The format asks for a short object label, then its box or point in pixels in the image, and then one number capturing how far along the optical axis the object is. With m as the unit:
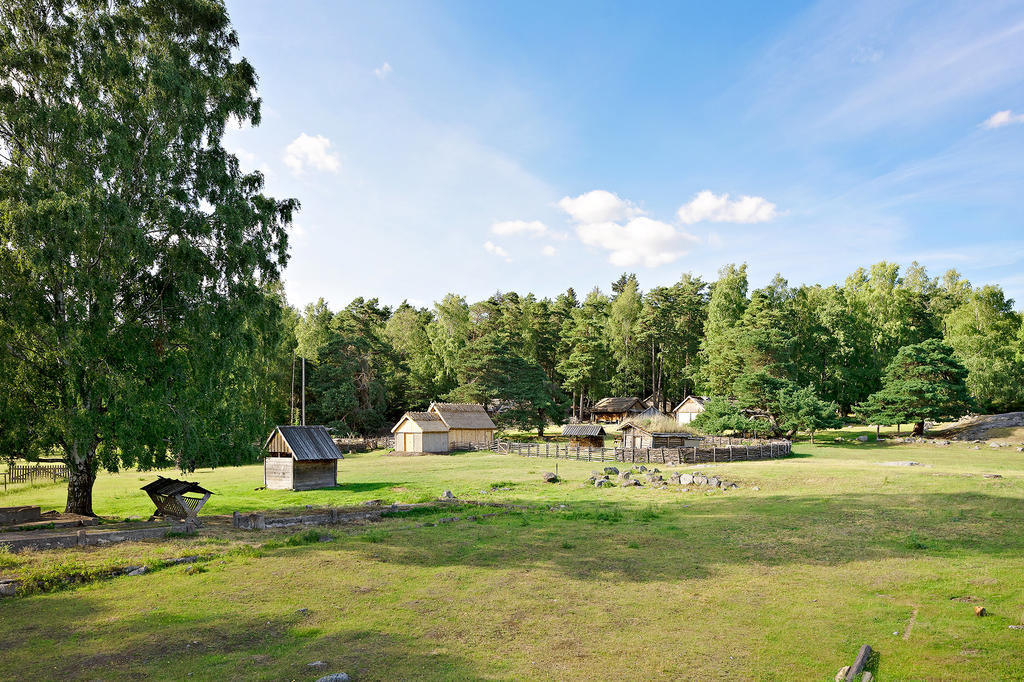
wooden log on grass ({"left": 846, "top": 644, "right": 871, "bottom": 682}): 7.74
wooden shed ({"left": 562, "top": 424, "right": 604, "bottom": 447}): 56.88
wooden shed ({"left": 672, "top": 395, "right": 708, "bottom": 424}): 71.31
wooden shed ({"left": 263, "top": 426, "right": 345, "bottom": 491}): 30.94
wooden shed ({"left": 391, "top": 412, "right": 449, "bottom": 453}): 56.88
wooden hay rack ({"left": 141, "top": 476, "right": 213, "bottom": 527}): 19.80
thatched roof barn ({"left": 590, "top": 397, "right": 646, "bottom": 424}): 81.06
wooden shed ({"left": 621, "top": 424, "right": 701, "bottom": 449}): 50.00
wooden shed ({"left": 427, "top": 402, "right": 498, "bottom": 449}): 59.84
